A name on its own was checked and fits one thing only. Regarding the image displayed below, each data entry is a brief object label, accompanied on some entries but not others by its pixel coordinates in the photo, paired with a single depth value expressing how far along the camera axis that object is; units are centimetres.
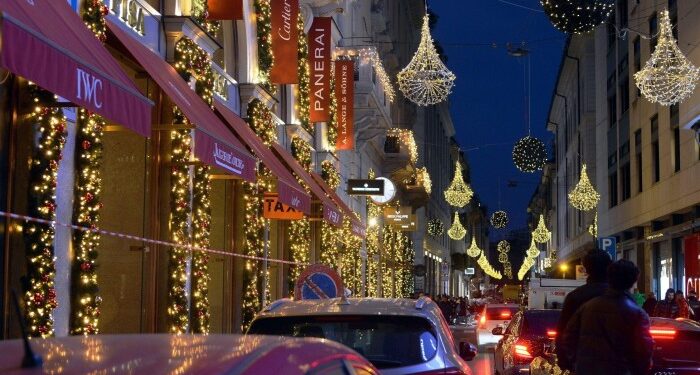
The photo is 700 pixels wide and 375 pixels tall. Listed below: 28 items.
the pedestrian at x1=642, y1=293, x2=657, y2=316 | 2713
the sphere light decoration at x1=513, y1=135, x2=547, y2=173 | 4756
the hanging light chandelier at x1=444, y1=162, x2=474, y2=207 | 5563
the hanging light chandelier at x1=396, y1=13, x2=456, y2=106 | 2691
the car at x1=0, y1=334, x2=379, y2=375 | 338
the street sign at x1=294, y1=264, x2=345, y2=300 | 1645
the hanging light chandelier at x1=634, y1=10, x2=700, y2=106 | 2426
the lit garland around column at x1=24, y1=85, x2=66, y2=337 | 1123
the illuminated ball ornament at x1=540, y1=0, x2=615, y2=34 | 1981
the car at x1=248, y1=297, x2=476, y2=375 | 799
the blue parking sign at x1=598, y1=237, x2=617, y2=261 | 3426
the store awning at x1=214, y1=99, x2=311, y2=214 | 1809
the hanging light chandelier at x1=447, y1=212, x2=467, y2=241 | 7457
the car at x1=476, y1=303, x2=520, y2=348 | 3180
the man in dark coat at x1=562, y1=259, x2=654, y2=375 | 822
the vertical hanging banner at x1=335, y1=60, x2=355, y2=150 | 3114
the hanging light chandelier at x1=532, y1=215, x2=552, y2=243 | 8362
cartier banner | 2320
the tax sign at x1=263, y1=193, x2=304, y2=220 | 2214
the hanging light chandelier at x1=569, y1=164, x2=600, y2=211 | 4766
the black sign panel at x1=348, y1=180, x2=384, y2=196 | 3375
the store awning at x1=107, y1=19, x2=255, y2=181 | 1327
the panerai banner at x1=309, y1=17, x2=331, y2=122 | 2767
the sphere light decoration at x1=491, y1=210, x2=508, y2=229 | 8662
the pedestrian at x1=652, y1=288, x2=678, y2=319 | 2334
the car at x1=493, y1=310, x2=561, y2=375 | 1441
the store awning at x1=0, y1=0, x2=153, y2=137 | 816
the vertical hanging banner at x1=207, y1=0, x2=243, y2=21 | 1798
